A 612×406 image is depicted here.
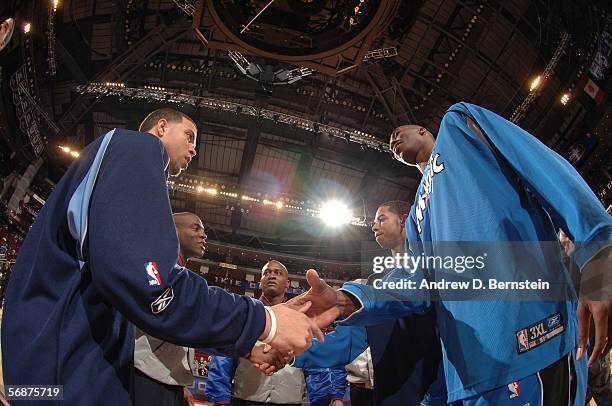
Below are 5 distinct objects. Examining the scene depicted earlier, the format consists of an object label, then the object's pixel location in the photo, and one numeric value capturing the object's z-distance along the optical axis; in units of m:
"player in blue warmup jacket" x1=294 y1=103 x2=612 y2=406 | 1.12
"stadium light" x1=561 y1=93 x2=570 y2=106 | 10.10
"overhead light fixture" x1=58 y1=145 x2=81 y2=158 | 12.57
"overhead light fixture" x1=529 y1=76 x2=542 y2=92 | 10.50
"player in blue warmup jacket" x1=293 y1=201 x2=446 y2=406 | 2.04
